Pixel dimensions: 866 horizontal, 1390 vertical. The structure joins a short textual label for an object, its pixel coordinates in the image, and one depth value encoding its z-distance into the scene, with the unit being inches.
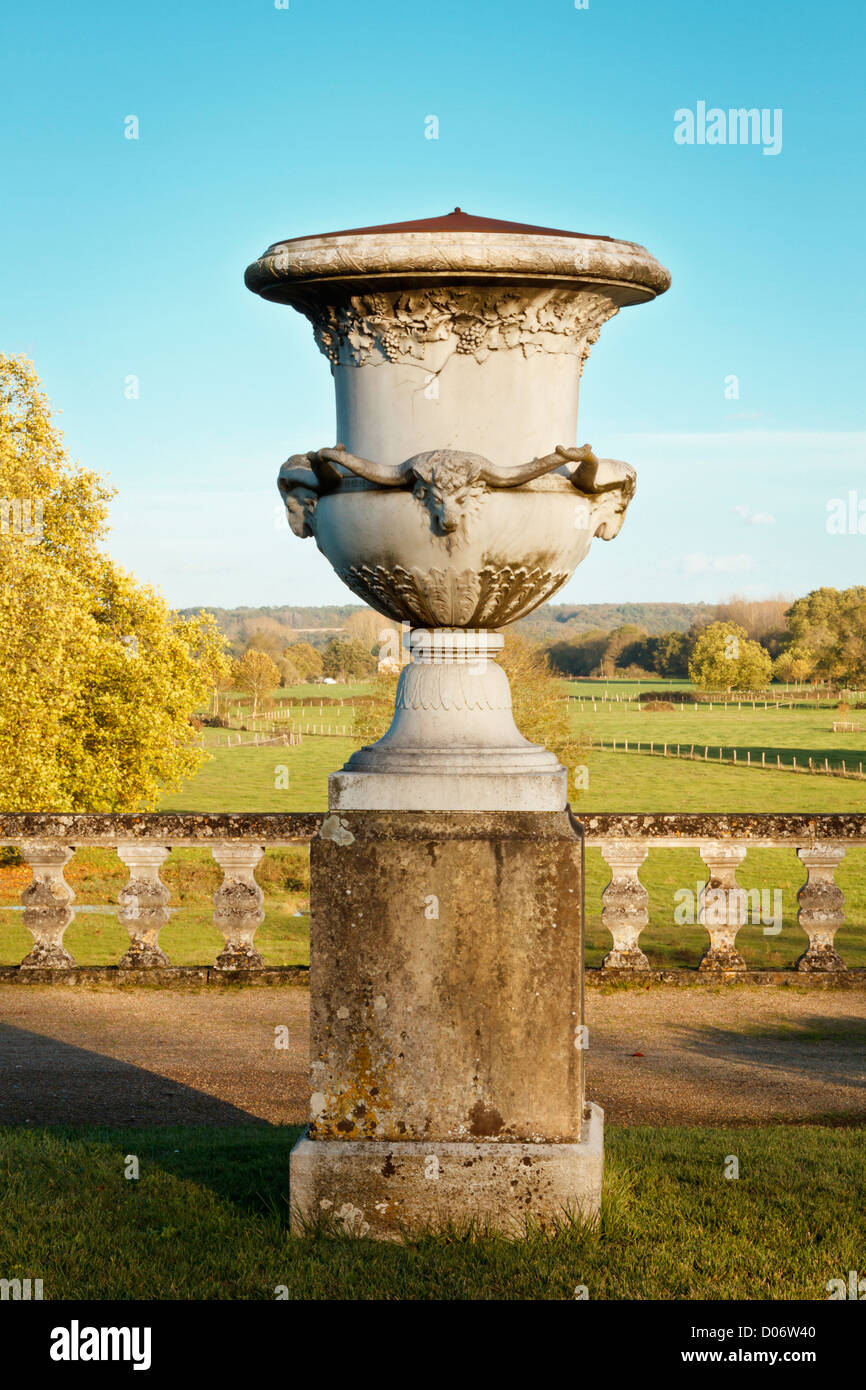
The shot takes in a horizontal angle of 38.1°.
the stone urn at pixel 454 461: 178.1
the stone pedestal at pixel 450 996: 177.8
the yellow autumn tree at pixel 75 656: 804.0
